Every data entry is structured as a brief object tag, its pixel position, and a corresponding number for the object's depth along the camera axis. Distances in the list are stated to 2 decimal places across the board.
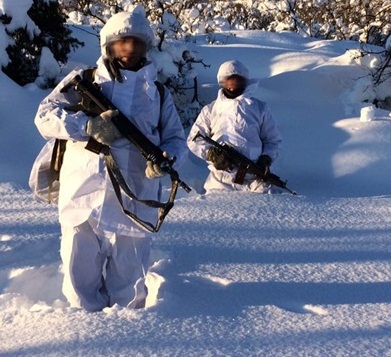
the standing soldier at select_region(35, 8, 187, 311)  2.73
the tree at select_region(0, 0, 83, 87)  7.60
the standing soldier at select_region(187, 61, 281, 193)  5.24
